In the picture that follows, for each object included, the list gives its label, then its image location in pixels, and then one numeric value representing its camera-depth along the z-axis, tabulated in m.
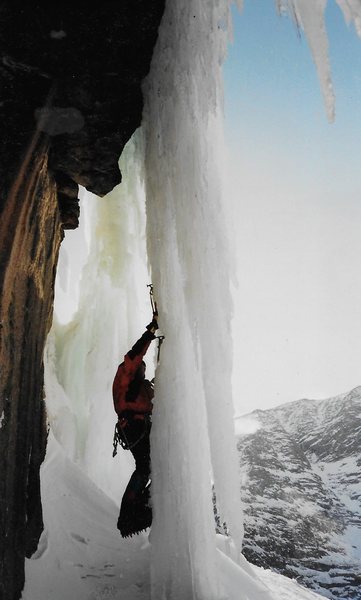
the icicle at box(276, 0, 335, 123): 2.90
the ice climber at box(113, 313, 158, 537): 4.41
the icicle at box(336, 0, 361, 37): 2.26
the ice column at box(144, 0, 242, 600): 4.09
